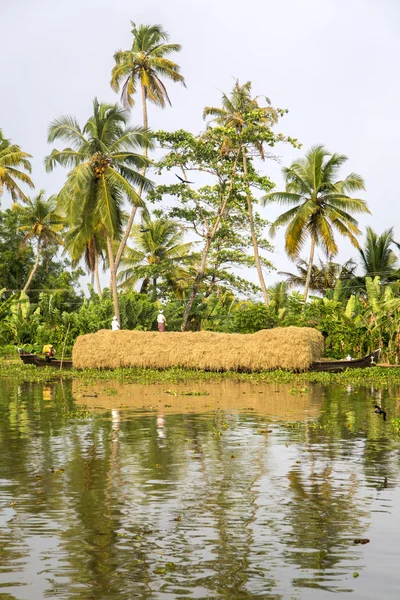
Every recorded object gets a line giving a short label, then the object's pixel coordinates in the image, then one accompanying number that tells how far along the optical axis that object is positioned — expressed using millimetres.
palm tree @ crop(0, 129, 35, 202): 50562
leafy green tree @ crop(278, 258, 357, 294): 48250
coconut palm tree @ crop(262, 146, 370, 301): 39688
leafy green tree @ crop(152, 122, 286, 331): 40094
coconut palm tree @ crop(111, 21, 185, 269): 42531
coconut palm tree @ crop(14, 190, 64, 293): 54403
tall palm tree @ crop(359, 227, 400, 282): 43812
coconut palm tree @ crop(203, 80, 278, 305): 40219
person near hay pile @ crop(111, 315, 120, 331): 33497
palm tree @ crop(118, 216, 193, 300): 47906
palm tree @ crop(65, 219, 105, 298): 37562
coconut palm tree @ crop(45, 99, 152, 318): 36000
